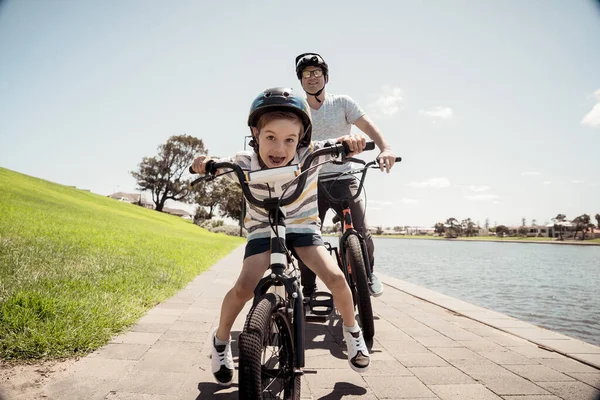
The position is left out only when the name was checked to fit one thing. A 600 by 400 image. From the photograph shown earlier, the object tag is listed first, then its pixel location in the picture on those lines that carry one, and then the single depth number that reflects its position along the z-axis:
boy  2.13
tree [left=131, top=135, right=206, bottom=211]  52.12
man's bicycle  2.91
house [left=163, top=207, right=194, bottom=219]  107.93
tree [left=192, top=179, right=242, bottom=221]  48.03
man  3.53
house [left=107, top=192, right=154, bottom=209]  91.08
